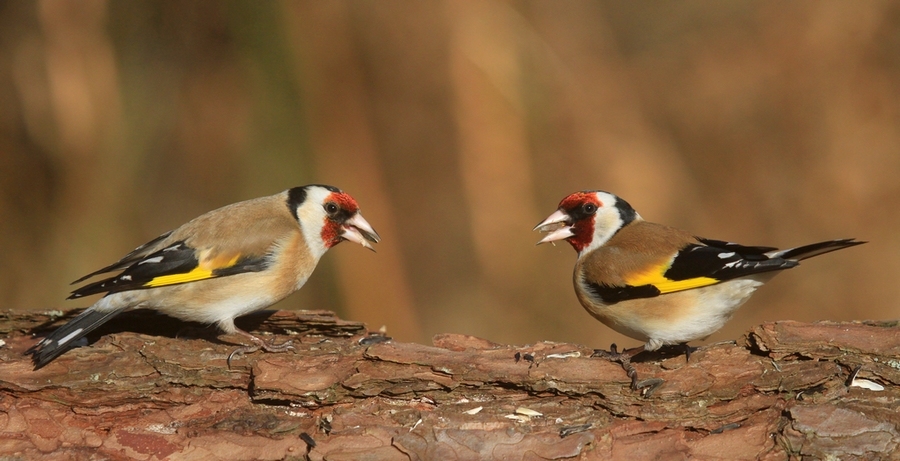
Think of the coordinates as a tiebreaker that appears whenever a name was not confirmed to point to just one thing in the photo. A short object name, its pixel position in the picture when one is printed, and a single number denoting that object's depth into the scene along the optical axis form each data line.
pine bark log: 6.59
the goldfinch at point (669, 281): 7.86
